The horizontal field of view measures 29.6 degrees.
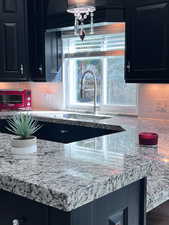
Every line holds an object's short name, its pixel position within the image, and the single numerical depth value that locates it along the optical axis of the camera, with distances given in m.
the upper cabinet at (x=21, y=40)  3.78
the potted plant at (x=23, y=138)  1.31
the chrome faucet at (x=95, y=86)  3.63
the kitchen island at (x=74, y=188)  0.91
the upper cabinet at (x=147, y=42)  2.76
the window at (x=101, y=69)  3.57
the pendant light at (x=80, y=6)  2.27
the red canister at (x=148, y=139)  1.90
